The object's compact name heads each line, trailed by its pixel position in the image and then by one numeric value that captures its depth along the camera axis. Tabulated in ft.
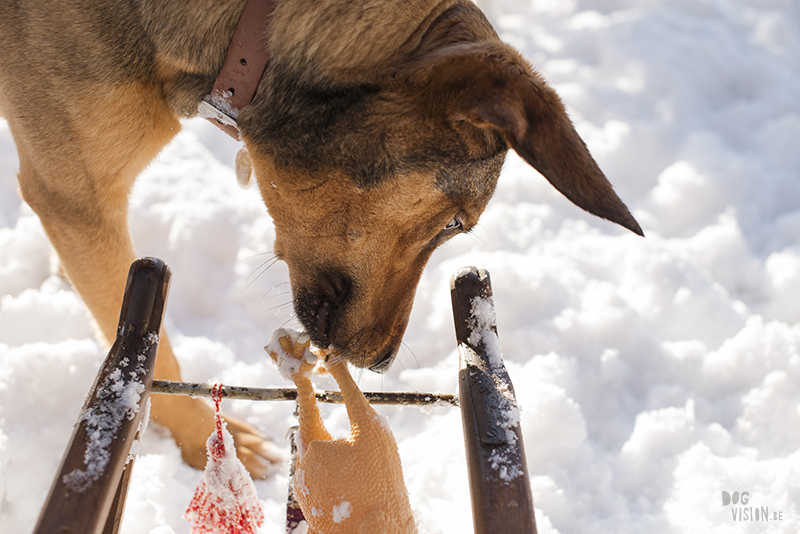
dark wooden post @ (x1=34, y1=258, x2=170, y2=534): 3.18
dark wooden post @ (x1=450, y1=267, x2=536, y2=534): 3.27
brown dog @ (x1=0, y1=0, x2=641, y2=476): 3.46
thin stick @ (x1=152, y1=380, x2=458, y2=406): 3.55
